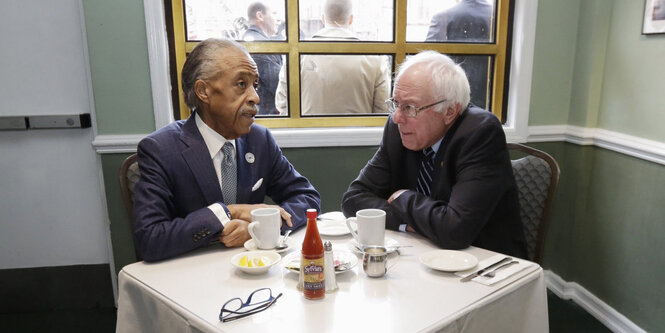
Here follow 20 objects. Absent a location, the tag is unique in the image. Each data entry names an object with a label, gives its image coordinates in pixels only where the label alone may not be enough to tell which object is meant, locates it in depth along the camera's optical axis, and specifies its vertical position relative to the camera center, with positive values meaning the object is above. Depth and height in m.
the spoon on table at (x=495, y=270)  1.27 -0.58
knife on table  1.25 -0.58
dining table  1.06 -0.59
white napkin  1.24 -0.58
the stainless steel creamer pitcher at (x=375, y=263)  1.25 -0.54
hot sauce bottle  1.14 -0.50
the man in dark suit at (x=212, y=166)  1.48 -0.40
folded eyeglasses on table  1.07 -0.58
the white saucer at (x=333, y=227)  1.59 -0.59
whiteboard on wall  2.39 -0.03
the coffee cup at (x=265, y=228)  1.42 -0.51
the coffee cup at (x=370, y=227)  1.38 -0.50
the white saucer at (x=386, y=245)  1.42 -0.58
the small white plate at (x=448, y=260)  1.29 -0.58
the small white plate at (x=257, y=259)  1.27 -0.57
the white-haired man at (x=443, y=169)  1.54 -0.43
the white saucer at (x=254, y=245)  1.46 -0.59
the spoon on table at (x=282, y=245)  1.47 -0.59
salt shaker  1.19 -0.53
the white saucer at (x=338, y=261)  1.28 -0.57
